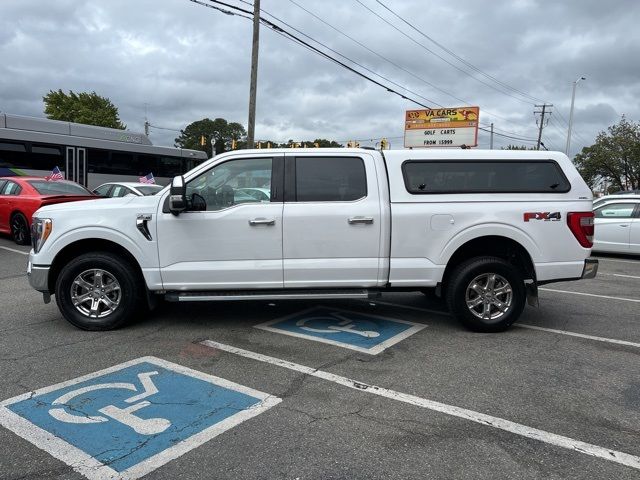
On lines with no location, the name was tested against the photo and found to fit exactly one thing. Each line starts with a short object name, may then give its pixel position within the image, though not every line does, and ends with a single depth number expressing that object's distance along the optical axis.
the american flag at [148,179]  19.79
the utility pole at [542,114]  59.00
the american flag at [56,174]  18.10
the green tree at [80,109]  50.61
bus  18.62
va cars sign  28.44
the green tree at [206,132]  91.69
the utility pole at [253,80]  17.73
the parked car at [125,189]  13.47
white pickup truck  5.26
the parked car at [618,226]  11.70
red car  11.11
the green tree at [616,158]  42.66
